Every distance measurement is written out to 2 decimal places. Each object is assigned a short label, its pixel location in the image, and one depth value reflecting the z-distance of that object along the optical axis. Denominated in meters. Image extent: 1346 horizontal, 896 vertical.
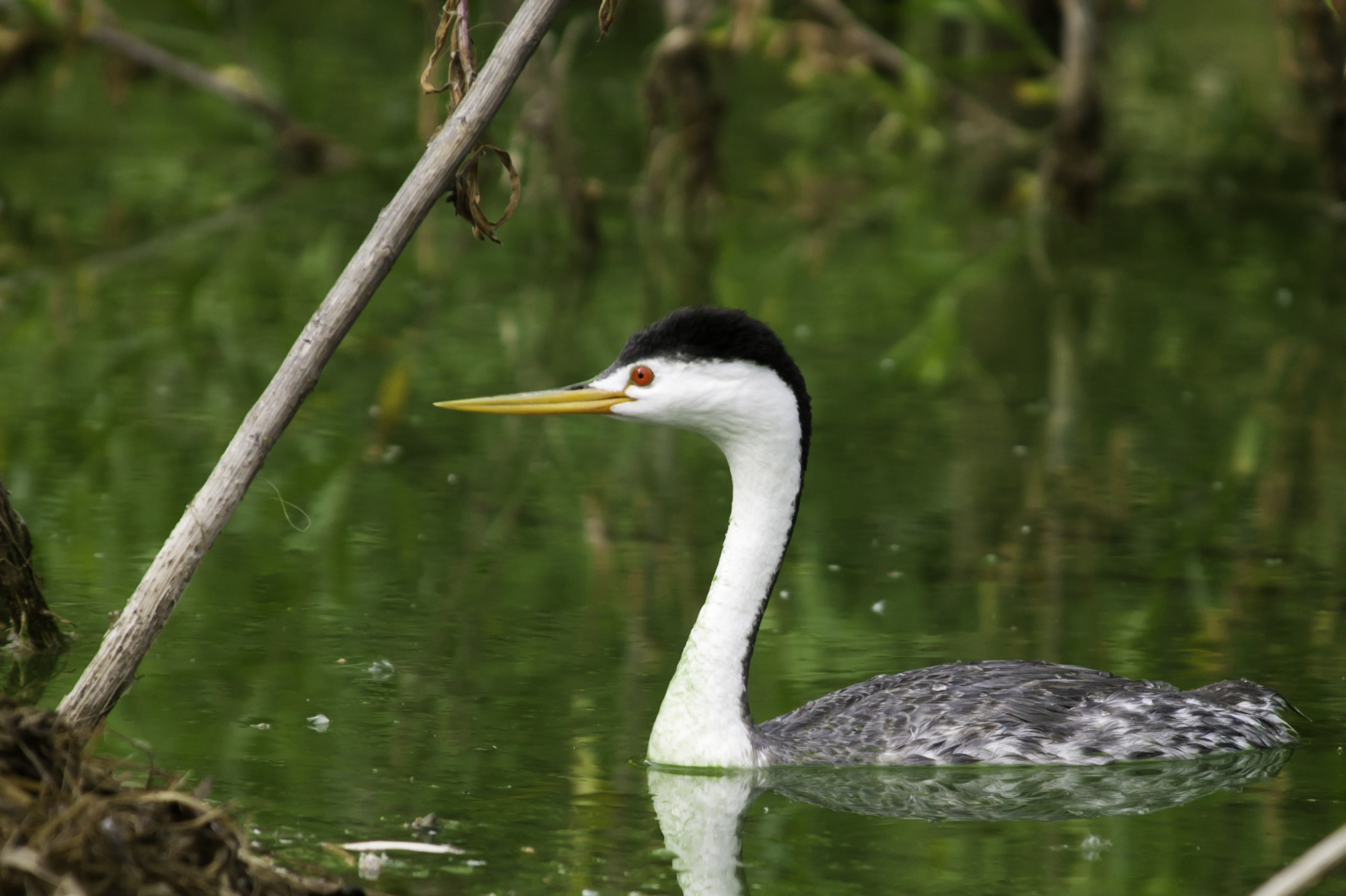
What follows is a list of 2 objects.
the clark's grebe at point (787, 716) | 12.20
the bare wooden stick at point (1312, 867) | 7.73
